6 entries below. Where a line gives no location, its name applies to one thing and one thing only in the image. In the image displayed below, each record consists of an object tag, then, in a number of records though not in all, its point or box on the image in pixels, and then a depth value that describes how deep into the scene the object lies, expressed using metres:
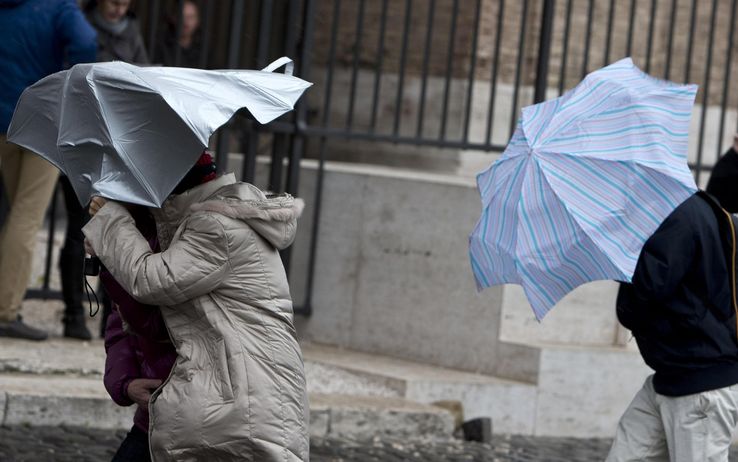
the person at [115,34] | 14.62
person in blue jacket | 13.54
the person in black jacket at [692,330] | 8.97
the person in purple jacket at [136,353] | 7.45
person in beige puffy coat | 7.14
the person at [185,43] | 16.37
